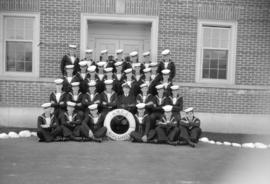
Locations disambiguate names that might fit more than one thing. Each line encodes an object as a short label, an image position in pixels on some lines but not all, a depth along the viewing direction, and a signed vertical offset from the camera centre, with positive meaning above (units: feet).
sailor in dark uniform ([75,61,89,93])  32.35 -1.03
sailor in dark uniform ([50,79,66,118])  30.29 -2.90
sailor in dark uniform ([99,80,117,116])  30.73 -2.71
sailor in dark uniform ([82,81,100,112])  30.63 -2.63
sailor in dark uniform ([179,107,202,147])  28.99 -4.99
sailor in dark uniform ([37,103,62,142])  28.45 -4.83
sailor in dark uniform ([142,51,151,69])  34.88 +0.75
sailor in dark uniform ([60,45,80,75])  34.57 +0.48
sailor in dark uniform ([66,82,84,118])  30.63 -2.59
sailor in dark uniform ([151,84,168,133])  30.53 -3.03
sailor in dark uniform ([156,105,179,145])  29.09 -4.83
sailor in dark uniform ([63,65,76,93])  32.01 -1.21
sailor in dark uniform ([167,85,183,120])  30.89 -2.87
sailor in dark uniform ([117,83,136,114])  30.73 -2.84
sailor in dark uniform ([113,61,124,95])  32.42 -1.04
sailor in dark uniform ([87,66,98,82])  32.01 -0.63
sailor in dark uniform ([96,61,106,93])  32.35 -1.07
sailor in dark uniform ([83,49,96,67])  34.22 +0.76
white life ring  29.84 -4.61
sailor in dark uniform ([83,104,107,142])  29.40 -4.56
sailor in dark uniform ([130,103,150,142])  29.25 -4.76
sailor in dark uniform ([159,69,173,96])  32.48 -1.31
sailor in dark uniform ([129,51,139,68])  34.46 +0.89
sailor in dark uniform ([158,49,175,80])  34.71 +0.20
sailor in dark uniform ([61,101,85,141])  28.91 -4.71
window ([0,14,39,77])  37.29 +1.96
